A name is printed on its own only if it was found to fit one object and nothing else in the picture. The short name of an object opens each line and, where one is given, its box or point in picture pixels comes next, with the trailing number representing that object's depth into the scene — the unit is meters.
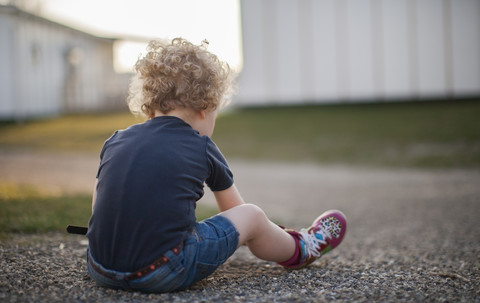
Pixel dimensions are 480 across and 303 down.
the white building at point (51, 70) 14.09
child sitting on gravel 1.60
